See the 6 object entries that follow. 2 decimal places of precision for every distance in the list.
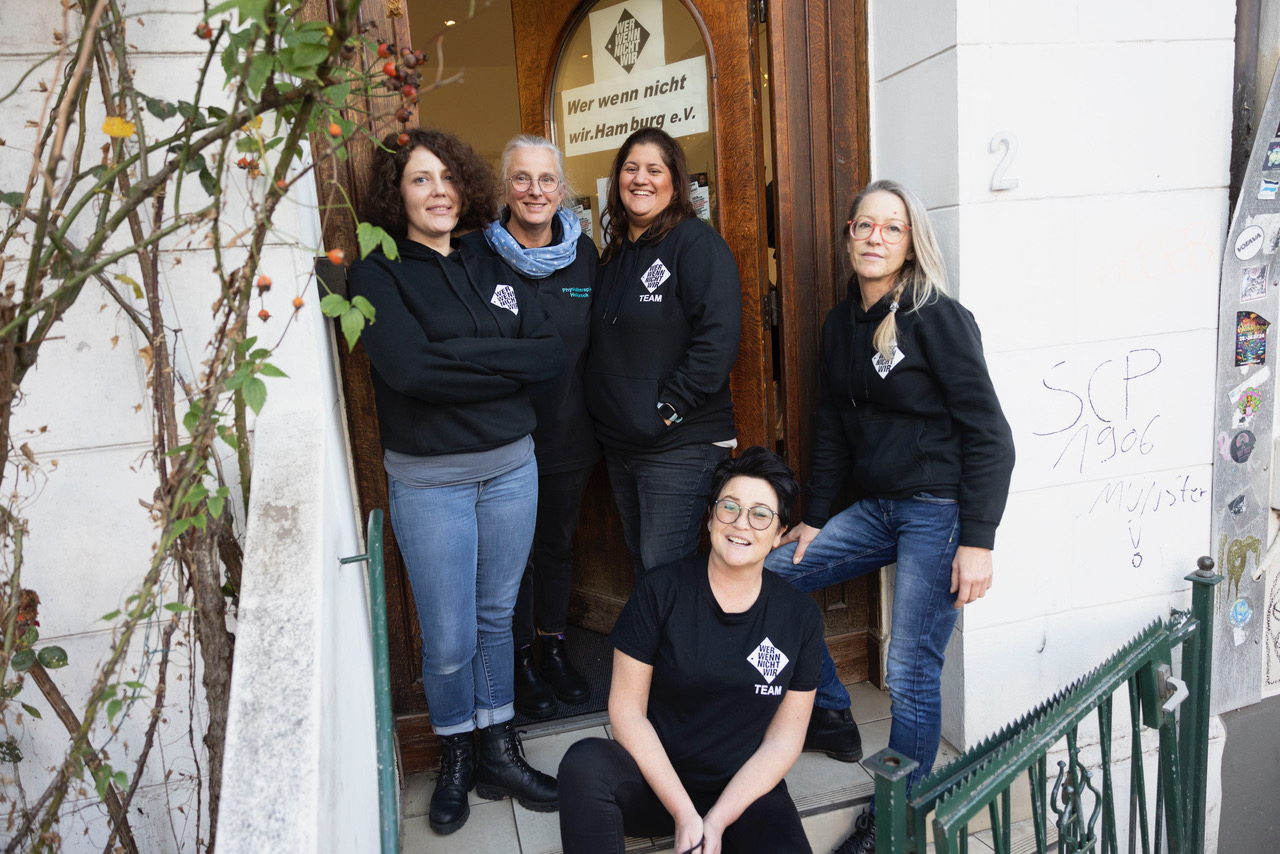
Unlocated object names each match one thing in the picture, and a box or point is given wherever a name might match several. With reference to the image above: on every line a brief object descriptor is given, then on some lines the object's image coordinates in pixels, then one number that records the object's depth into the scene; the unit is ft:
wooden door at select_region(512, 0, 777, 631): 8.86
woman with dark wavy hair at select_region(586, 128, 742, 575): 7.90
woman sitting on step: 6.44
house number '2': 7.93
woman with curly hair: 6.77
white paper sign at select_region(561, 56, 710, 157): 9.41
